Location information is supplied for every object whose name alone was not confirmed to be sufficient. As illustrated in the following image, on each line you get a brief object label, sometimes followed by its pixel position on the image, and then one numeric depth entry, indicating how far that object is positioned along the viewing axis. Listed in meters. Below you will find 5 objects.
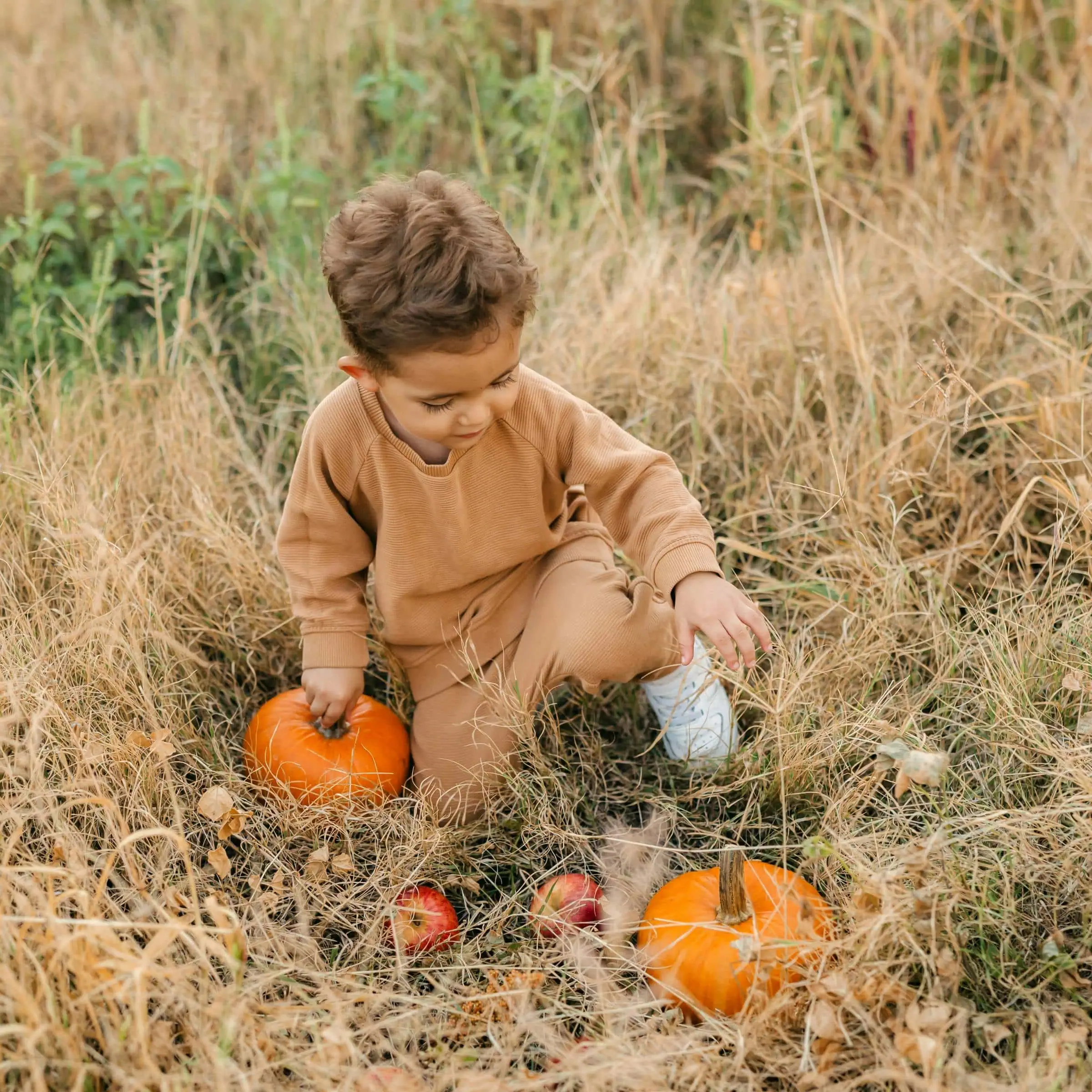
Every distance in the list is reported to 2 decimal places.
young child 1.91
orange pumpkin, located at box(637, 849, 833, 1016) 1.77
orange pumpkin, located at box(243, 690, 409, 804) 2.29
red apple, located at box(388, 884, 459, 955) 2.02
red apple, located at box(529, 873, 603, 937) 2.01
